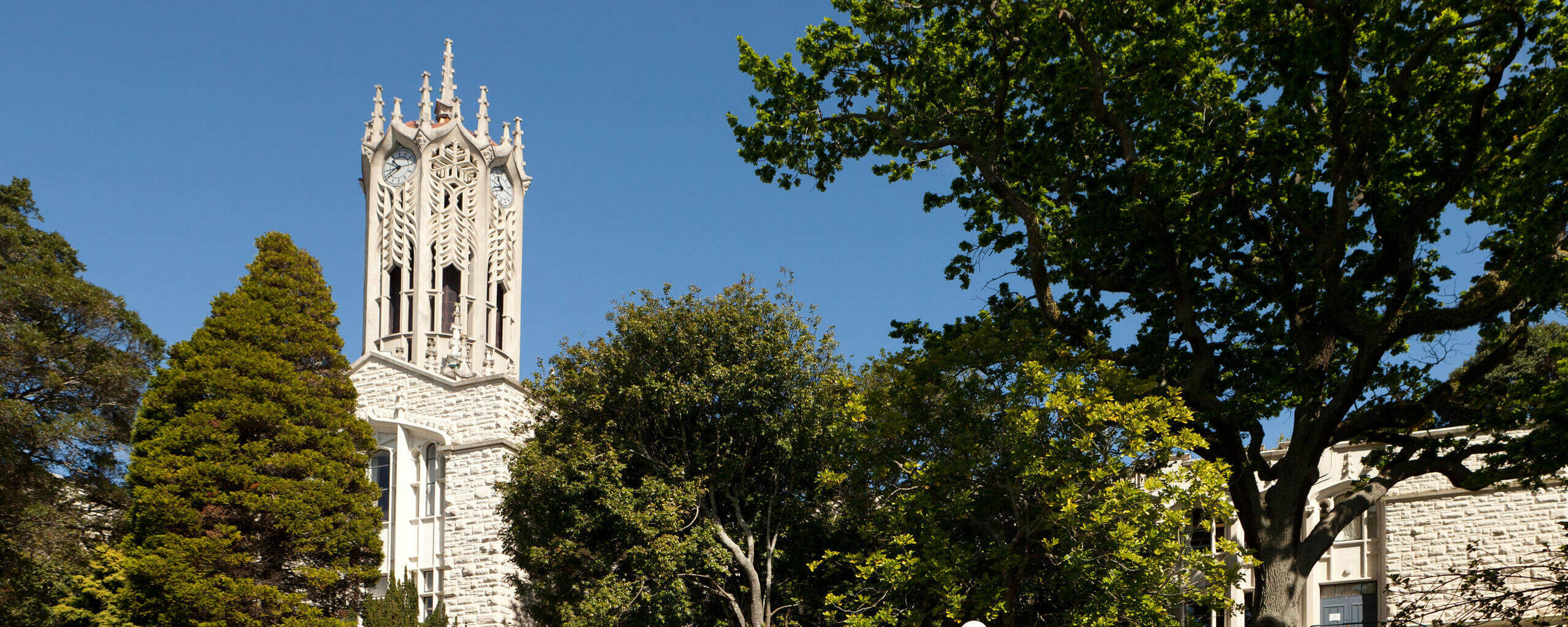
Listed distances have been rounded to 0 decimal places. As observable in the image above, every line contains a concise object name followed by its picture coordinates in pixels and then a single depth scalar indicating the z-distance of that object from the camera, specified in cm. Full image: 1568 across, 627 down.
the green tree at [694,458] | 2153
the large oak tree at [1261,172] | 1429
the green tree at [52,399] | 2328
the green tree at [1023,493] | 1681
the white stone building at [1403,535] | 2608
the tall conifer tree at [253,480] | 2520
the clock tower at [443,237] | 5131
